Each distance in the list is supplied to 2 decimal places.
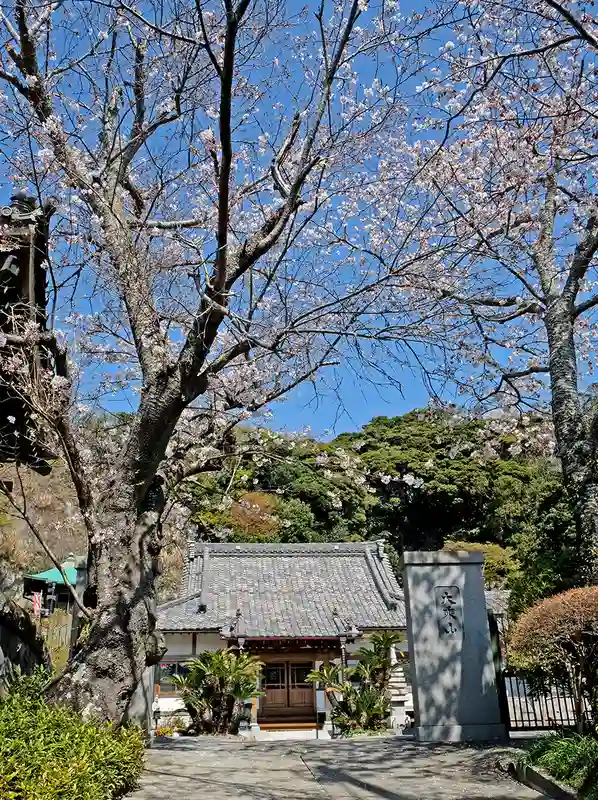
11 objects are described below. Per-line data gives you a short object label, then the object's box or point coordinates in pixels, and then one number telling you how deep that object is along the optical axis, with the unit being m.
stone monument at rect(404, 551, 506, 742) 7.86
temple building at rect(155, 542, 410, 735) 17.62
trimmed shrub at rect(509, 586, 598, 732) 5.46
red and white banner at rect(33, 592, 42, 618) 12.95
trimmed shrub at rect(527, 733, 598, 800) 4.55
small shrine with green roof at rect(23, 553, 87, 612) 17.35
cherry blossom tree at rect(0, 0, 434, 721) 5.46
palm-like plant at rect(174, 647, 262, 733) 12.52
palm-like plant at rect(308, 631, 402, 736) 12.72
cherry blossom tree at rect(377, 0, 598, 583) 5.39
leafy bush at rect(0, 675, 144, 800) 3.66
